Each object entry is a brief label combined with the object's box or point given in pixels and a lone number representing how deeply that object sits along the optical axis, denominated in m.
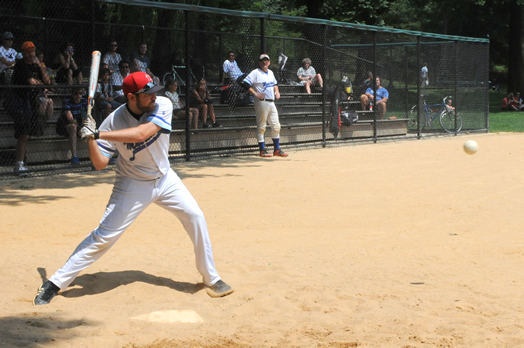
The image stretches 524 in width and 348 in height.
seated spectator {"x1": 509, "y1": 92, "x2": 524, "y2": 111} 33.41
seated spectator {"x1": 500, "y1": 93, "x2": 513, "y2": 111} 33.88
